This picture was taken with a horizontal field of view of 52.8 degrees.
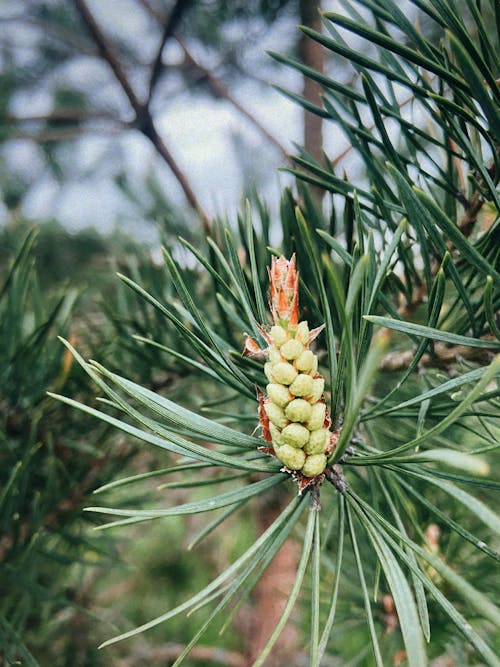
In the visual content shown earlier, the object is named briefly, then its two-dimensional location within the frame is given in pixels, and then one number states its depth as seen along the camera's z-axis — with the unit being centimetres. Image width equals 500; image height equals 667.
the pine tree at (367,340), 18
